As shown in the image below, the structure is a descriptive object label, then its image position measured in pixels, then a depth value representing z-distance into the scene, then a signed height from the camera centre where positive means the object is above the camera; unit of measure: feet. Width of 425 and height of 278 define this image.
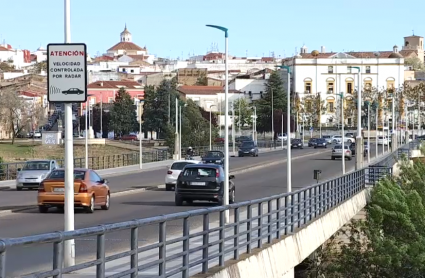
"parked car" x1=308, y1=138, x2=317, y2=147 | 426.92 -8.84
